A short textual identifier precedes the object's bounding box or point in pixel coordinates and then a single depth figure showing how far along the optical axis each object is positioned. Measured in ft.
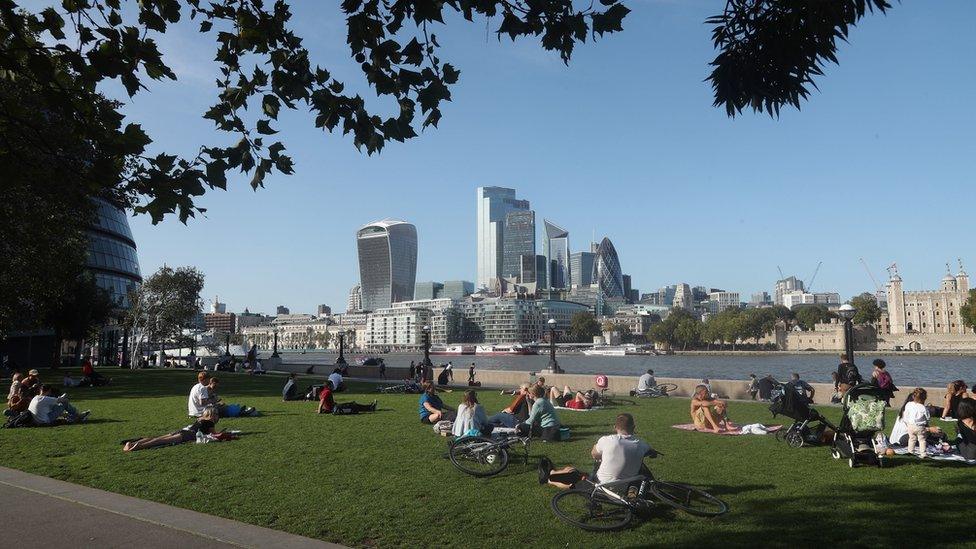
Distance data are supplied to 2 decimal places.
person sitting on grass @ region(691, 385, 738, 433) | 45.50
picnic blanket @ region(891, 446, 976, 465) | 31.99
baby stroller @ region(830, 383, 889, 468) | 31.71
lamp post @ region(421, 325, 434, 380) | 116.94
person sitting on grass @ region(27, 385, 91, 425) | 48.60
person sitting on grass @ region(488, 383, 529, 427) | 47.26
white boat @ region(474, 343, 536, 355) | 558.56
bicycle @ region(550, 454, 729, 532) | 22.92
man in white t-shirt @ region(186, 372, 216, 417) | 48.32
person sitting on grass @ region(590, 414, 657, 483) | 24.68
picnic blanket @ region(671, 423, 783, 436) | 44.43
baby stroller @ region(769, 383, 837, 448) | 37.65
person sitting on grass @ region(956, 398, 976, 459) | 32.09
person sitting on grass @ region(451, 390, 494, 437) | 37.40
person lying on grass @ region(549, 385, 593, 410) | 62.08
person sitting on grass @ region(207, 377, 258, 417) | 54.34
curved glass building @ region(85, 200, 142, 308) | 246.68
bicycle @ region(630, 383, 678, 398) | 76.89
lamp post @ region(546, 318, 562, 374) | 120.57
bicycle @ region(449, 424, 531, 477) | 31.55
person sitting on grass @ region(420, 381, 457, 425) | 48.11
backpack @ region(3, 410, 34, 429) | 47.52
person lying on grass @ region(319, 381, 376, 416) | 57.82
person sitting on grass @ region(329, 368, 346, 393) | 77.20
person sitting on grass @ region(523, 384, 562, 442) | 40.86
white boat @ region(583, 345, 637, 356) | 525.75
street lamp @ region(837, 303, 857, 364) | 72.84
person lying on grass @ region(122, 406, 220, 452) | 38.14
